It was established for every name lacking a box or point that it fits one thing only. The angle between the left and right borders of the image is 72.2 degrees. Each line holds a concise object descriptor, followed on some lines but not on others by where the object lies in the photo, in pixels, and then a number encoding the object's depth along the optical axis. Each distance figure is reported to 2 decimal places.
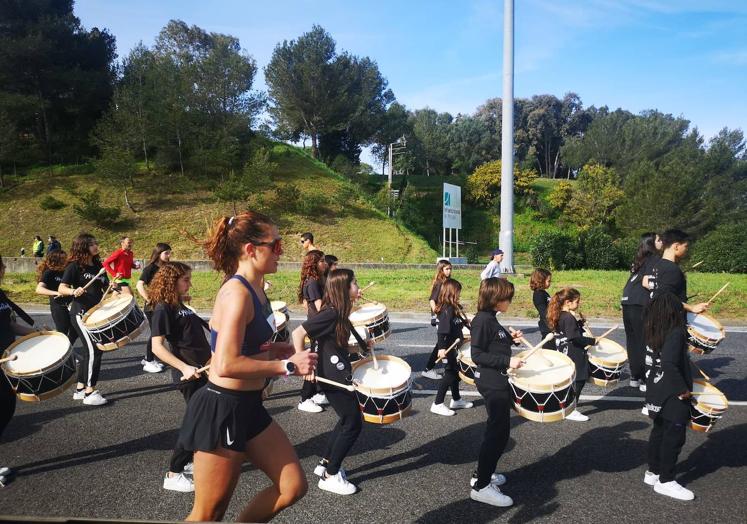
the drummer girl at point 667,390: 3.94
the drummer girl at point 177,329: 4.34
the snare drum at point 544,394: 4.09
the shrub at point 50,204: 31.69
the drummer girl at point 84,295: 6.14
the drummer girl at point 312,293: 6.00
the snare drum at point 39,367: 4.59
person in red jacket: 8.22
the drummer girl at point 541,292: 6.60
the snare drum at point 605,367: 5.66
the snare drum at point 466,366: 5.39
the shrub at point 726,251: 21.50
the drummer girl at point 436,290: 7.06
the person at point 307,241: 8.60
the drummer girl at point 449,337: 5.84
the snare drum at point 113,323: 5.90
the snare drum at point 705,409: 4.09
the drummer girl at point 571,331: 5.41
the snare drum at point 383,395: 4.25
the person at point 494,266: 10.04
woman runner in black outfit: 2.49
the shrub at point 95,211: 30.03
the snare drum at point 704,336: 6.18
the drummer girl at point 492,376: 3.85
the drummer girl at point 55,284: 6.50
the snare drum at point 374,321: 6.64
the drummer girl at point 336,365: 4.04
